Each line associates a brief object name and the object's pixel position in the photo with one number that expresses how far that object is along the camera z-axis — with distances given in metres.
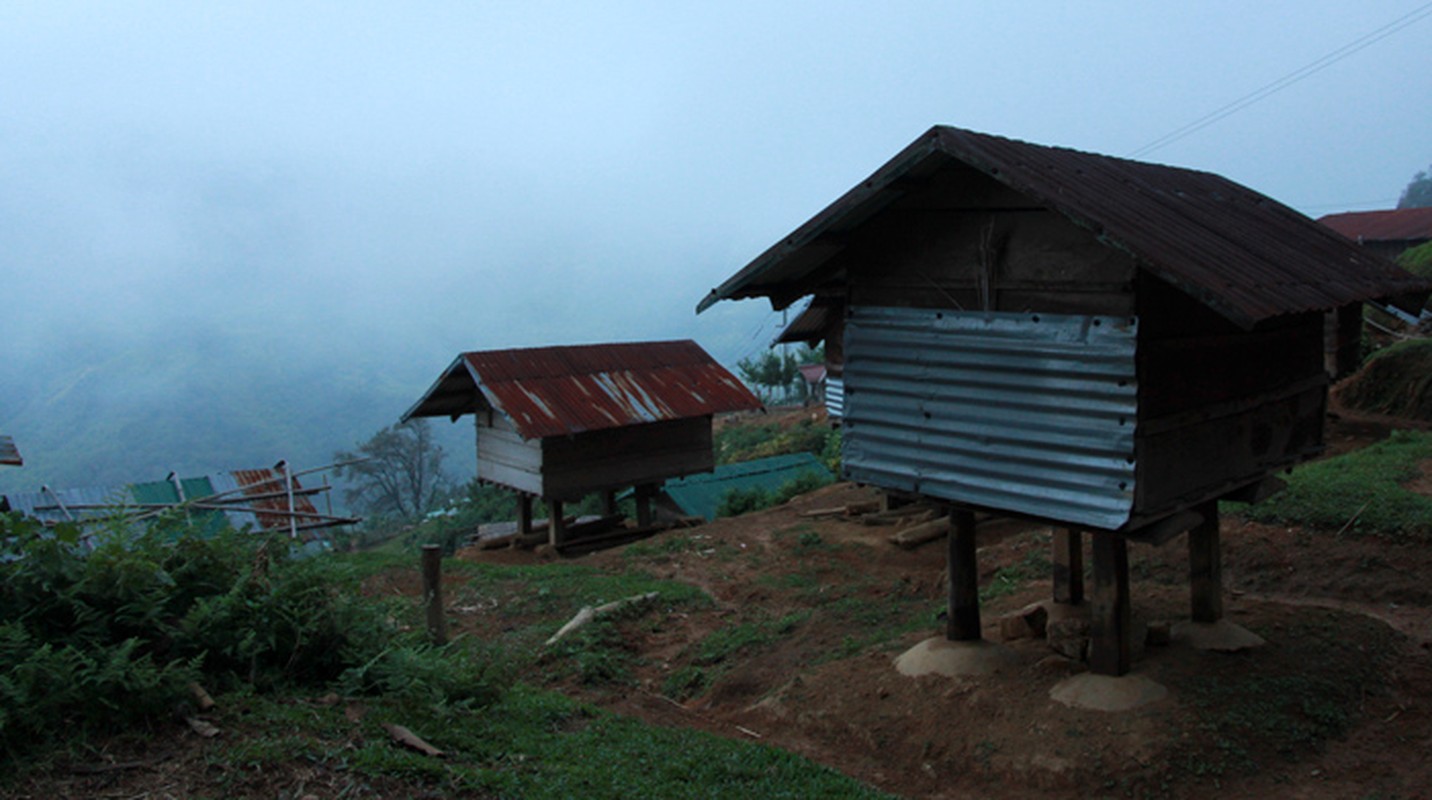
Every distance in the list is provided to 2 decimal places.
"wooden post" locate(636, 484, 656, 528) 20.77
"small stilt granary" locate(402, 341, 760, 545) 18.55
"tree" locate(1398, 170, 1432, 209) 96.25
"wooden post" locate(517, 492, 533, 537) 19.84
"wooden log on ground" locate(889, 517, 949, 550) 14.98
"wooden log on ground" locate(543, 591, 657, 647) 11.00
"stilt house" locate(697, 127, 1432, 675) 6.58
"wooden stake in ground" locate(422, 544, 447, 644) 8.66
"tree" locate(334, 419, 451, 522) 66.50
